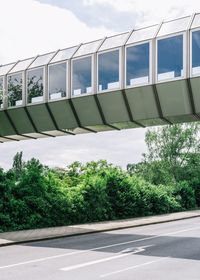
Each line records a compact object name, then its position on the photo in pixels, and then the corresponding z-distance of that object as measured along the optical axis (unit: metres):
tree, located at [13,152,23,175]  91.38
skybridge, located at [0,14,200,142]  16.94
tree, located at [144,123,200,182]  59.88
